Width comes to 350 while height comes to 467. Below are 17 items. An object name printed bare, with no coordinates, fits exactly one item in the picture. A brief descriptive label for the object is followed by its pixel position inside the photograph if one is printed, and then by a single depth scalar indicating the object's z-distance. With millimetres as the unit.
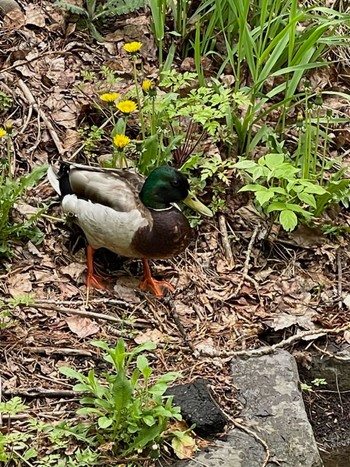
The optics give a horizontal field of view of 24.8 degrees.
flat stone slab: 2799
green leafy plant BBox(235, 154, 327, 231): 3785
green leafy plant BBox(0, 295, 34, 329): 3288
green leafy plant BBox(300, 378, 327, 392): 3631
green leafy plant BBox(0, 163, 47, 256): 3641
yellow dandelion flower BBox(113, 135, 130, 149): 3764
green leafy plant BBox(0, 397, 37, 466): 2695
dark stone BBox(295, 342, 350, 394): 3613
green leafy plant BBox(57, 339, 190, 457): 2684
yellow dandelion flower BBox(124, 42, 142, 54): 3955
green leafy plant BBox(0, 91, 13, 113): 4484
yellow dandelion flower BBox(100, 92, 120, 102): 3952
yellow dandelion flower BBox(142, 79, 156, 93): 4005
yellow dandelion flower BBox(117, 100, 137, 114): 3863
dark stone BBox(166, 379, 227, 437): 2844
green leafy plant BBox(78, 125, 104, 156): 4293
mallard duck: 3588
